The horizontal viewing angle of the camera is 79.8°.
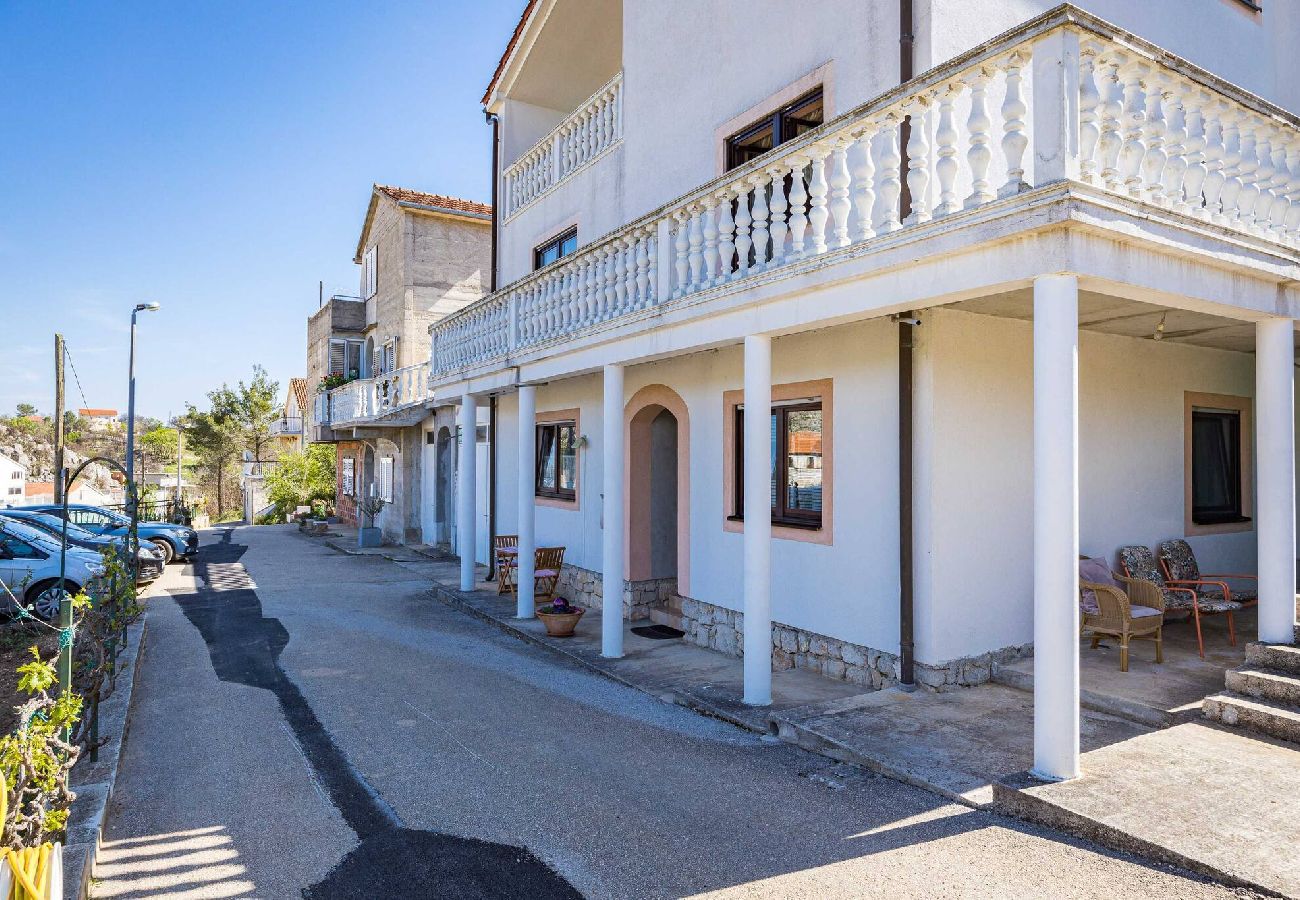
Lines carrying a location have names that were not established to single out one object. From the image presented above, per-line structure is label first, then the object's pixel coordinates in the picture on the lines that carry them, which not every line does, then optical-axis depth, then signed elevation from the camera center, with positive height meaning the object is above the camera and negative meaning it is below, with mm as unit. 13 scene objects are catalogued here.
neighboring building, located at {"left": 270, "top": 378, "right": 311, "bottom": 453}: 35719 +2515
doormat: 9680 -2058
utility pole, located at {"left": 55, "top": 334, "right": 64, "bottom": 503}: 18375 +1945
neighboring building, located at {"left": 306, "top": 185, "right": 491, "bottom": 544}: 20891 +4177
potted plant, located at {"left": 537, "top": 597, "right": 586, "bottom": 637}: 9469 -1814
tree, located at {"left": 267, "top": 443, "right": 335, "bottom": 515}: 31672 -348
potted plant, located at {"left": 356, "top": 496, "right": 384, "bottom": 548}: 21062 -1682
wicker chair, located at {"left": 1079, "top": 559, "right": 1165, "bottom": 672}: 6219 -1174
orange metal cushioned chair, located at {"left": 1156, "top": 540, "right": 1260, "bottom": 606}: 7961 -970
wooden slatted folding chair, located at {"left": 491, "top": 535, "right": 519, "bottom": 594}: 12328 -1425
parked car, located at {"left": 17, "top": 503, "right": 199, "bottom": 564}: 16812 -1369
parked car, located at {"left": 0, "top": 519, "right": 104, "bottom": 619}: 10852 -1452
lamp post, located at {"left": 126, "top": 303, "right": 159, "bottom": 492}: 19609 +1696
